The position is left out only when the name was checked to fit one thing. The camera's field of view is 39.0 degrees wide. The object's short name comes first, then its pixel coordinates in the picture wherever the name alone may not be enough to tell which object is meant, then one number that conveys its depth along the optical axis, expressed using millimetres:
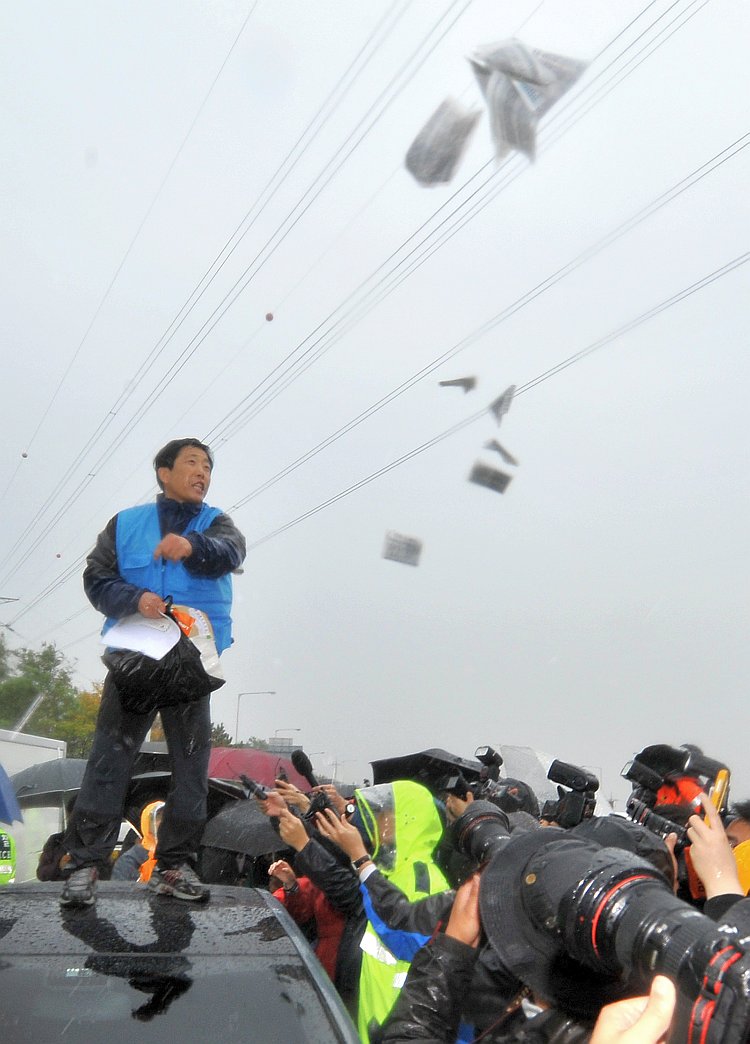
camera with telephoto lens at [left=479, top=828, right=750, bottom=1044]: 1217
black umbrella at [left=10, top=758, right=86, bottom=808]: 10398
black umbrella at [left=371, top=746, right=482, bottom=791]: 4742
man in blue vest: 3420
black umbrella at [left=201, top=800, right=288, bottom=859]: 4992
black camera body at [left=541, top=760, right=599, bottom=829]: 3373
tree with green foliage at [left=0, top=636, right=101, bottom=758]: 39625
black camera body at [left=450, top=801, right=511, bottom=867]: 3104
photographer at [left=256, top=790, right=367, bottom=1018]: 3639
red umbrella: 10266
